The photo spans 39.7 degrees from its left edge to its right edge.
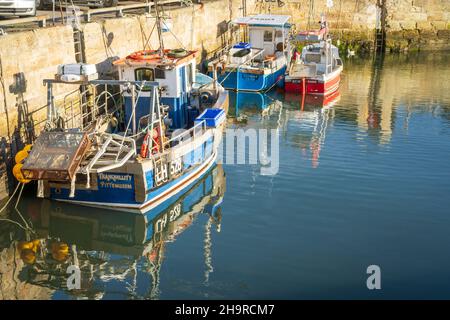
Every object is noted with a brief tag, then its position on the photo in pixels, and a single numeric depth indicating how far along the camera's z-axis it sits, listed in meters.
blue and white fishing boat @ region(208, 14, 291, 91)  26.95
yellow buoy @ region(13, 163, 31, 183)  13.30
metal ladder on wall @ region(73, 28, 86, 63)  18.09
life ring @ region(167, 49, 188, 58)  16.91
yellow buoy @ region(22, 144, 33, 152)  13.78
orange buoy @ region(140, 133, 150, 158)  13.72
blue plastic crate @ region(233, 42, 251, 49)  28.72
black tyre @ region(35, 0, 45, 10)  24.16
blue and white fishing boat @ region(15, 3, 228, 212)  13.27
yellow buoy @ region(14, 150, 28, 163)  13.56
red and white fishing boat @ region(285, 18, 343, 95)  26.36
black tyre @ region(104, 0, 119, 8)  25.04
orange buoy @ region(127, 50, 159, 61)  16.42
